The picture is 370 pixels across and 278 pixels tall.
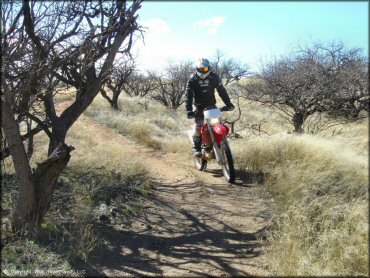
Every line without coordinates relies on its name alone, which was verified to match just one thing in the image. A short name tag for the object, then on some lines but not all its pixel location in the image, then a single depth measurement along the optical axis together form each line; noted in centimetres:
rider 751
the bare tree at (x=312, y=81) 914
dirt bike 689
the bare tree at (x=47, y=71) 461
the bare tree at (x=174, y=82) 2602
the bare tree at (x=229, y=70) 3524
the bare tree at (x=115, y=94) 2052
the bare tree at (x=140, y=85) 2930
